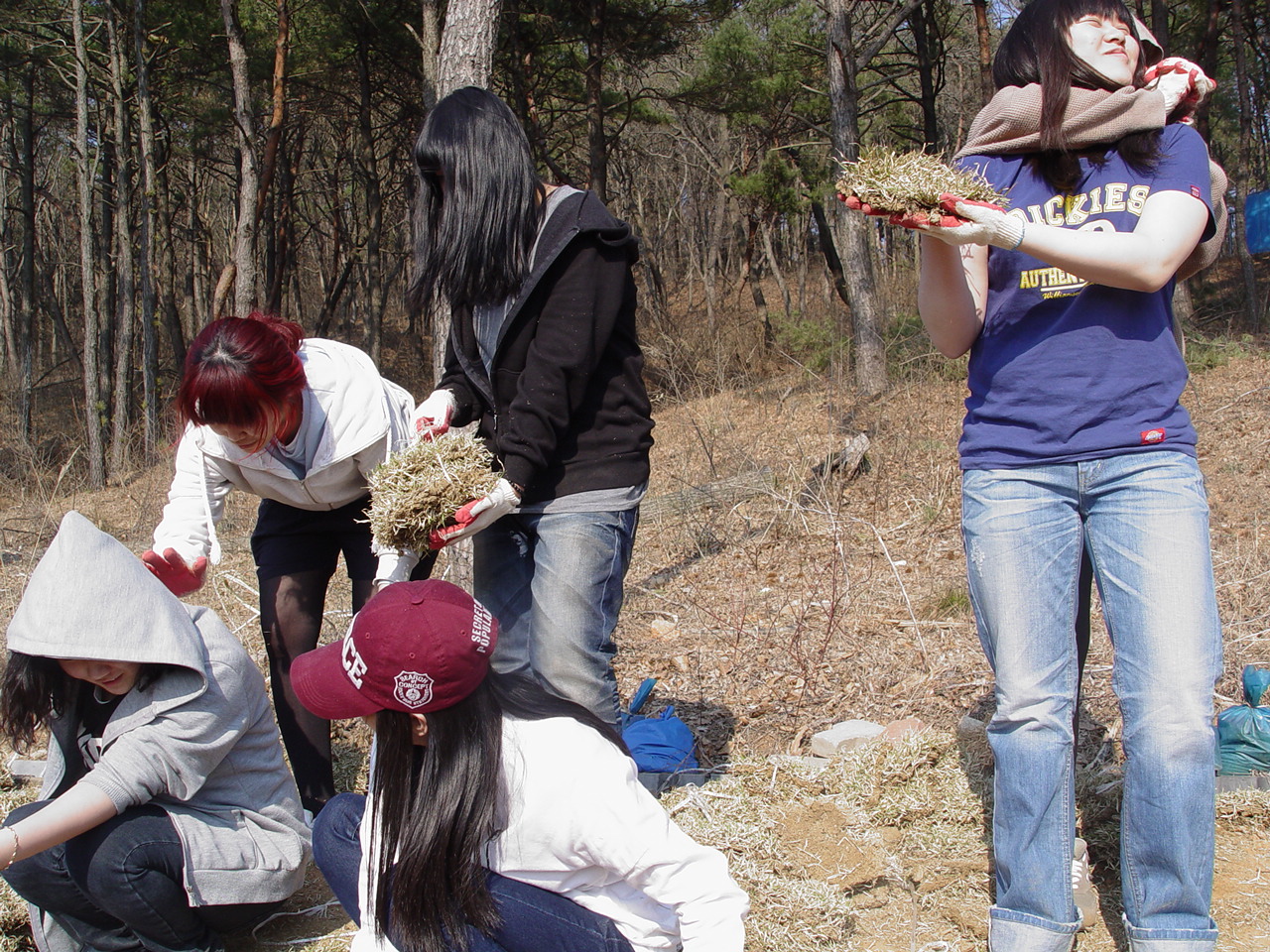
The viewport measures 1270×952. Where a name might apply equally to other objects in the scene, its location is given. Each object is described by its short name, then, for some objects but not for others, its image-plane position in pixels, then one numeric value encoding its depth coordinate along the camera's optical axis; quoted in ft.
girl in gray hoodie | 7.15
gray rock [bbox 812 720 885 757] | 10.51
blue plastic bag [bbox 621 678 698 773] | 10.34
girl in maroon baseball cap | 5.28
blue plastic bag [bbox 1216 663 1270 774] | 9.15
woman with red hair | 7.76
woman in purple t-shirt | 6.04
